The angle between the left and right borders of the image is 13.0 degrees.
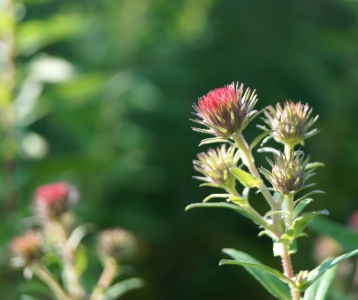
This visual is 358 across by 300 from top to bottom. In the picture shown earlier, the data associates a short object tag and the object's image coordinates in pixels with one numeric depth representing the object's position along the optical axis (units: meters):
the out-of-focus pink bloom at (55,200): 0.51
